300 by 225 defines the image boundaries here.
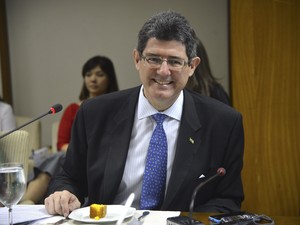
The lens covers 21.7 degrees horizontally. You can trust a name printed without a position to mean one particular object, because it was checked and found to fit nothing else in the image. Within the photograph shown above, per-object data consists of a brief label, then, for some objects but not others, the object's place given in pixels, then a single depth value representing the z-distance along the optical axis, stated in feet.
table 5.90
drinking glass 5.59
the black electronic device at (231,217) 5.79
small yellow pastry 5.92
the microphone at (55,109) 6.30
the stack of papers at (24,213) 5.97
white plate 5.85
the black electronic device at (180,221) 5.62
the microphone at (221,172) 5.81
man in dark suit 6.61
